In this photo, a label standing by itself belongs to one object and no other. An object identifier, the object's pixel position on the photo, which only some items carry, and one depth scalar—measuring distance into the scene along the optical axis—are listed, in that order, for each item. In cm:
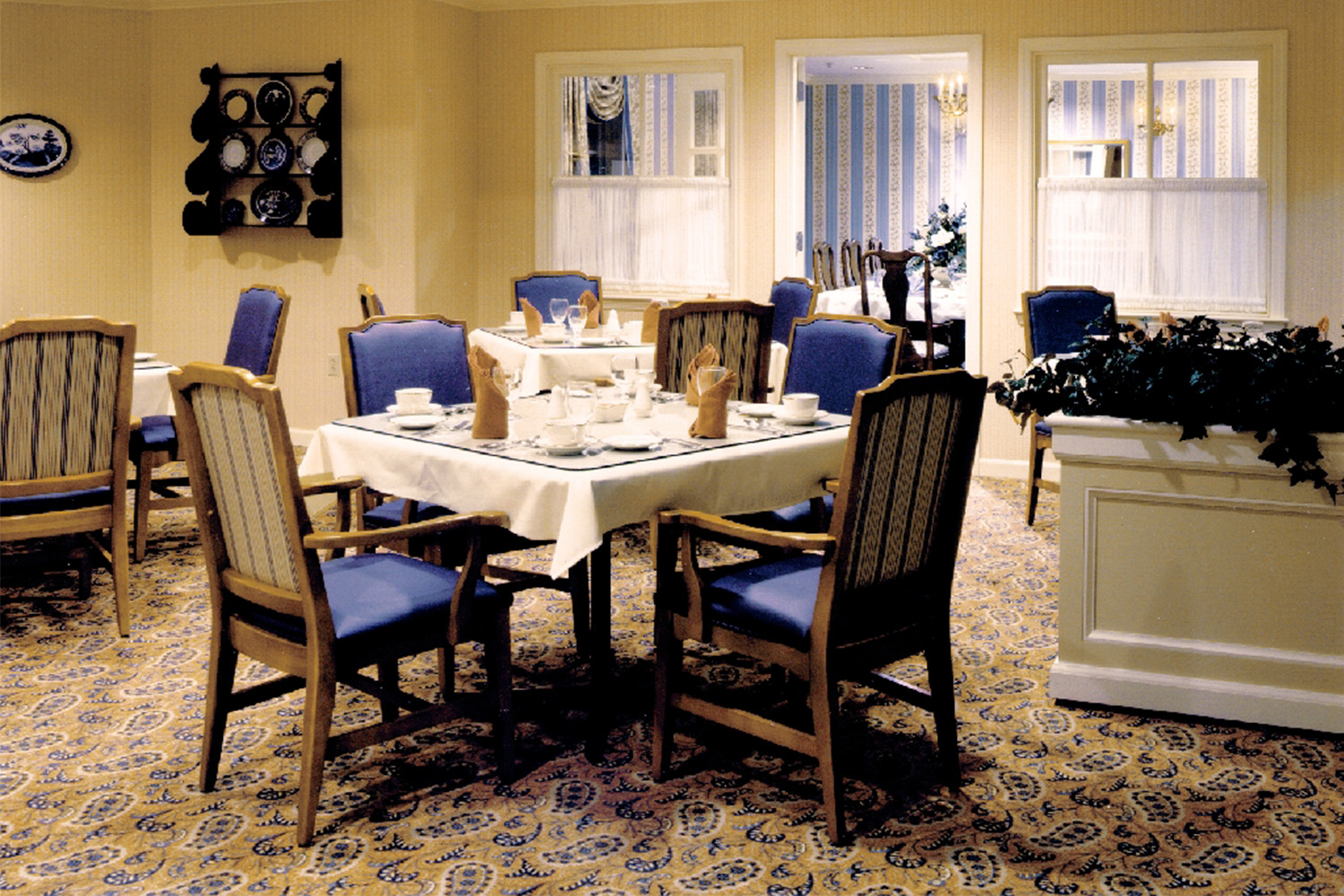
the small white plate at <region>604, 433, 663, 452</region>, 318
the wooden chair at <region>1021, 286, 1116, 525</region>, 609
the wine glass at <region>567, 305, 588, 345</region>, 600
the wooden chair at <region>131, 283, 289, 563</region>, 508
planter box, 330
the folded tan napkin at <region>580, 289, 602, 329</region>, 618
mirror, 681
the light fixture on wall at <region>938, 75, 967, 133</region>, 1162
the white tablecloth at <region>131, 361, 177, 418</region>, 496
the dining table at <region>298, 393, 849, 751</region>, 295
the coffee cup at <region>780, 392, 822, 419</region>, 357
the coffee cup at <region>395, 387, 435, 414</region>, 364
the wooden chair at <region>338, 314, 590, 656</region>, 390
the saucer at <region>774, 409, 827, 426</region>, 358
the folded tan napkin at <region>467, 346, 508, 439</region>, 331
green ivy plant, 324
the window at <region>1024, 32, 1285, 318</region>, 652
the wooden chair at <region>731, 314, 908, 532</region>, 416
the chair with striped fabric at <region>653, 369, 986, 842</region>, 272
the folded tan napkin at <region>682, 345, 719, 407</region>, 369
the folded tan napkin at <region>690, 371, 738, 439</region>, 335
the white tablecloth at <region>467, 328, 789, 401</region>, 568
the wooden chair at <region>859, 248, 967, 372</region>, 780
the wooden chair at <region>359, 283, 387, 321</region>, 544
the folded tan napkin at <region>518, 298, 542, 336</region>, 603
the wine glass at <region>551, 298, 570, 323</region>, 573
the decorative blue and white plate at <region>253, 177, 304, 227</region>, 751
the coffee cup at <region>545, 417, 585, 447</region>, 313
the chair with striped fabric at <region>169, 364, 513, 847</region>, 267
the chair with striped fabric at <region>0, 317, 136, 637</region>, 396
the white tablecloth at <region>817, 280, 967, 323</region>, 856
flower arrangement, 954
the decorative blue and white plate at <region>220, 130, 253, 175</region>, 756
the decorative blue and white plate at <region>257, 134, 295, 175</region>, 748
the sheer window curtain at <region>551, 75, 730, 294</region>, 750
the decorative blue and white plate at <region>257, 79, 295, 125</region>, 745
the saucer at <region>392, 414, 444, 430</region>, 349
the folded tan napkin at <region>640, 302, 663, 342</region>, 588
